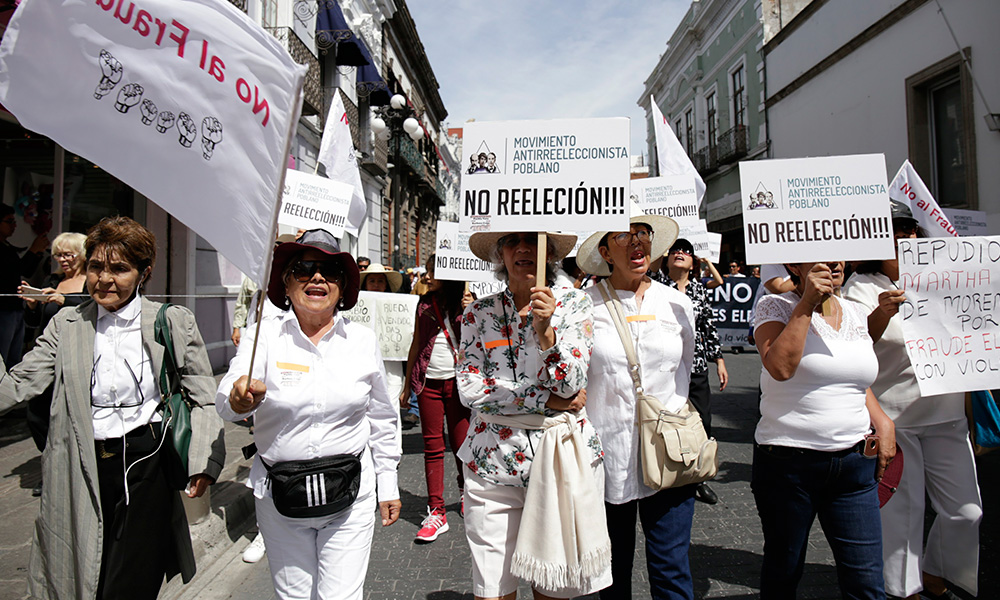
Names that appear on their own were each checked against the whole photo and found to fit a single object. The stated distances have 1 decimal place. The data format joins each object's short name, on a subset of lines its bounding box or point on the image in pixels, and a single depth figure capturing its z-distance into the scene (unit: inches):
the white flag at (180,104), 76.5
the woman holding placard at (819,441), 101.7
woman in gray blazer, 93.7
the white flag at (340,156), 244.2
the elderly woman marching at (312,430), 93.4
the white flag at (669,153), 267.7
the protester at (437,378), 177.6
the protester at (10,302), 227.8
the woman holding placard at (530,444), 92.0
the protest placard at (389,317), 239.8
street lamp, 586.9
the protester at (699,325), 191.5
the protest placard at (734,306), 416.8
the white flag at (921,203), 171.0
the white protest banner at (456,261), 191.2
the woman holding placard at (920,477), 123.3
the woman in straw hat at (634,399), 104.1
